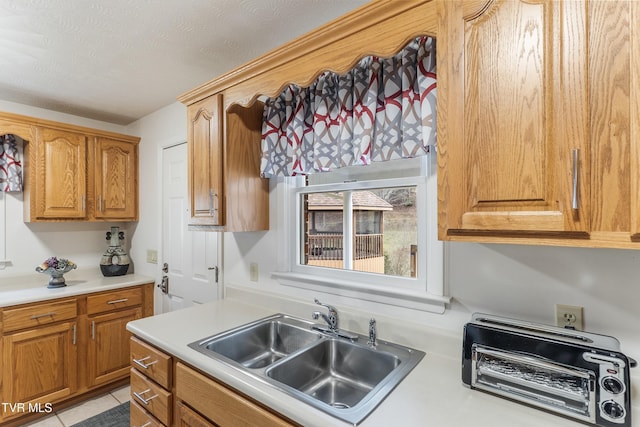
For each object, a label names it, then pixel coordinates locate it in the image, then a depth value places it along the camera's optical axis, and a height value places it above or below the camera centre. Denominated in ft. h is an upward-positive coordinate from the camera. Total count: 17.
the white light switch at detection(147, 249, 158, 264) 9.43 -1.22
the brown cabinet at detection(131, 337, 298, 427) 3.65 -2.38
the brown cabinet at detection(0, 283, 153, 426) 7.07 -3.25
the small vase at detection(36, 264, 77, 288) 8.02 -1.50
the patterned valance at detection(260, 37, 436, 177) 4.12 +1.47
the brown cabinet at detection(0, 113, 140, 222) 8.20 +1.22
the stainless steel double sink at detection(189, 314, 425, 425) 4.12 -2.09
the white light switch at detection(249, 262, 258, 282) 6.80 -1.22
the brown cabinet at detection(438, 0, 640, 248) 2.41 +0.76
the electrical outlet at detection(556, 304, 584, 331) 3.46 -1.13
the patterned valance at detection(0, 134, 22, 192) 8.26 +1.29
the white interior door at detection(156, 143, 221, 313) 7.88 -0.93
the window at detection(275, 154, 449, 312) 4.62 -0.36
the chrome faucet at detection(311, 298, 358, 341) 4.96 -1.73
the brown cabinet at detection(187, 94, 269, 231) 5.82 +0.88
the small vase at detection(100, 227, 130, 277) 9.41 -1.31
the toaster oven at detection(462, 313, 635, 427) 2.76 -1.48
